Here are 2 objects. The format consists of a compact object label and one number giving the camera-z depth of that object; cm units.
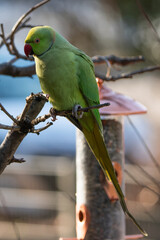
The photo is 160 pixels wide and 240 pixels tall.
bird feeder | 611
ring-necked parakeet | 436
